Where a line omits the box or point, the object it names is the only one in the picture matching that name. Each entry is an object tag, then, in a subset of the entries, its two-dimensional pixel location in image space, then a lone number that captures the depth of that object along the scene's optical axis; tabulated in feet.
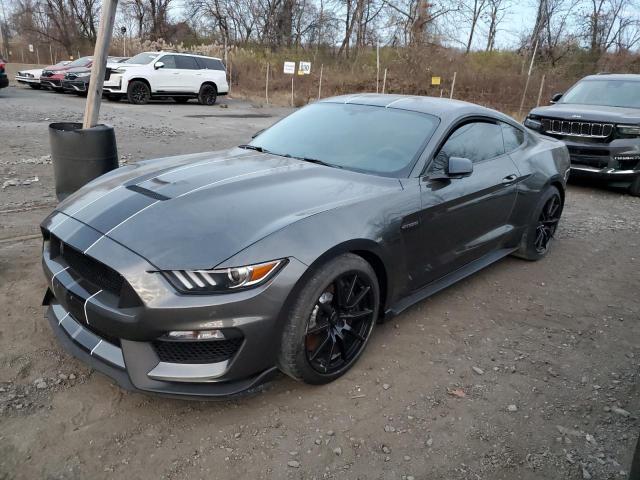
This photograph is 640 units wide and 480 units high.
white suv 54.29
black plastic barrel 14.99
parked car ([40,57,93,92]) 61.00
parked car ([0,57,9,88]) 50.80
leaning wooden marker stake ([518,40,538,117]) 65.96
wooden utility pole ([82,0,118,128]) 16.10
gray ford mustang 7.32
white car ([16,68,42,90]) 64.80
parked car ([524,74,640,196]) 23.53
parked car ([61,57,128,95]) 57.31
